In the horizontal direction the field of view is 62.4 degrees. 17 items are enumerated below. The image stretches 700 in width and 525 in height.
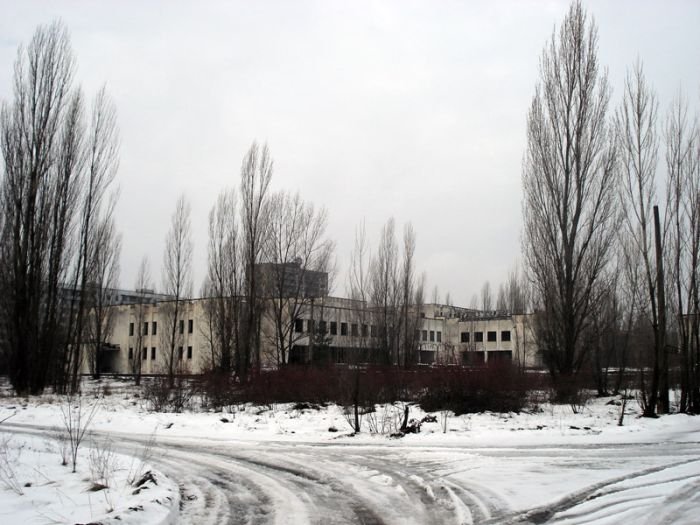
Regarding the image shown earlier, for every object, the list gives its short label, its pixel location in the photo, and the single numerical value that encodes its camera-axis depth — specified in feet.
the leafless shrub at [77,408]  51.90
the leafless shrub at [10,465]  22.86
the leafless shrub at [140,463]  25.96
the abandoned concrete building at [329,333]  106.11
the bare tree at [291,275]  109.09
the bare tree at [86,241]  92.58
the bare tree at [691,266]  60.59
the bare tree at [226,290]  111.55
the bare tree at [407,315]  128.25
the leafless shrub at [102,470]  24.50
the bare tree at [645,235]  56.18
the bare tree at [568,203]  75.61
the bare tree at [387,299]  123.54
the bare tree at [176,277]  130.93
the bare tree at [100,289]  100.12
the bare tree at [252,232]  105.09
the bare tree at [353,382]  49.64
